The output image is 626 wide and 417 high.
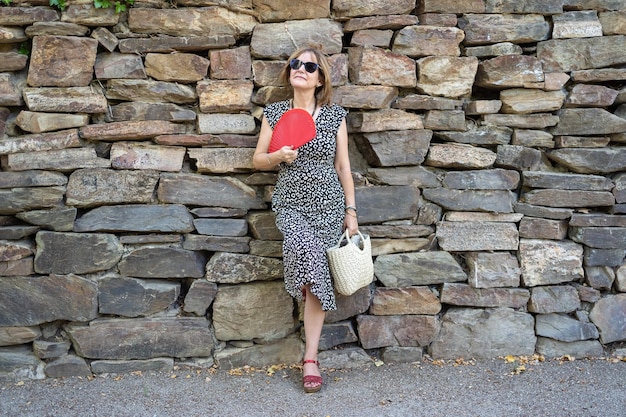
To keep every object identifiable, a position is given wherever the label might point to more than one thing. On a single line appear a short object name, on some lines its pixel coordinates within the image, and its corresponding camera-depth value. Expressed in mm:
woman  3258
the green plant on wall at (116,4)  3346
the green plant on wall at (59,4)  3350
